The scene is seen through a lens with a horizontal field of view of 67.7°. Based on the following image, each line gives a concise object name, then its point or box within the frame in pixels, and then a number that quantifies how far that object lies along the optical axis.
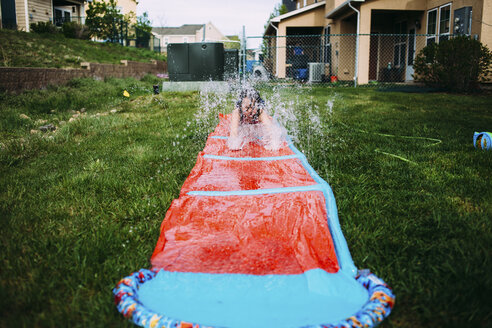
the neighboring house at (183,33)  57.50
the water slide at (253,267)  1.55
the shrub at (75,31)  15.36
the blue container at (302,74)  16.46
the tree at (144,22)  26.85
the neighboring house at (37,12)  16.64
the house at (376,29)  10.70
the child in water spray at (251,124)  4.36
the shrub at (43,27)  14.70
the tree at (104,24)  18.42
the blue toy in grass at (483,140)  3.95
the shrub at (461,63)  9.02
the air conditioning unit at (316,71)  15.18
